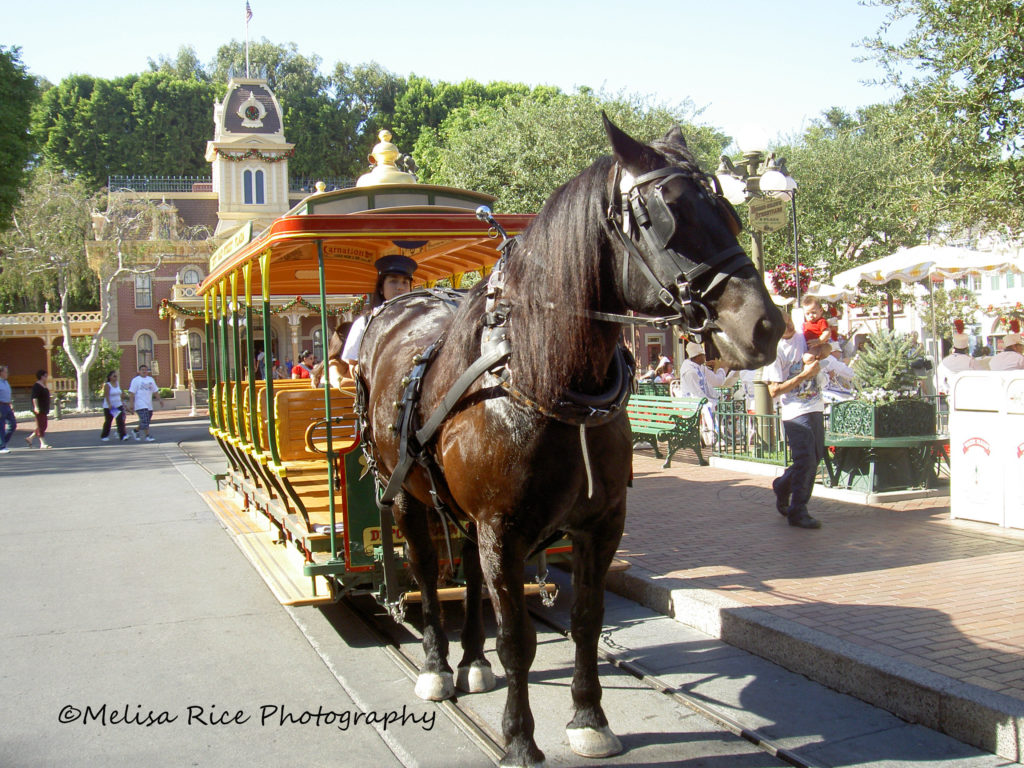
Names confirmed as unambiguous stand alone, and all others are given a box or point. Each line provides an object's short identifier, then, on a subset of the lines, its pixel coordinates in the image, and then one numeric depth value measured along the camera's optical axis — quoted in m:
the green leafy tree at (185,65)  71.00
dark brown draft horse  2.80
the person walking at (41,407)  19.94
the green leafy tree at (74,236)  34.47
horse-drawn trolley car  5.17
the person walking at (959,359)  12.72
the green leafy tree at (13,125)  22.08
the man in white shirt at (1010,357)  11.54
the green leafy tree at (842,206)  30.75
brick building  45.41
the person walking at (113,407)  21.89
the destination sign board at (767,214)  11.08
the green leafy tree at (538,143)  25.20
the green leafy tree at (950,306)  34.75
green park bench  11.81
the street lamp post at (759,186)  10.80
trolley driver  5.76
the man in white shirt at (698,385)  13.58
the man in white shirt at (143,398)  21.69
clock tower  48.25
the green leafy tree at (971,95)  11.19
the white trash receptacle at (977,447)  7.16
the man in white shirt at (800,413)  7.56
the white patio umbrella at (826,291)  17.85
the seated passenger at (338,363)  6.15
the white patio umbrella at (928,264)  14.45
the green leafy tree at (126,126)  60.25
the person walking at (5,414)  19.45
